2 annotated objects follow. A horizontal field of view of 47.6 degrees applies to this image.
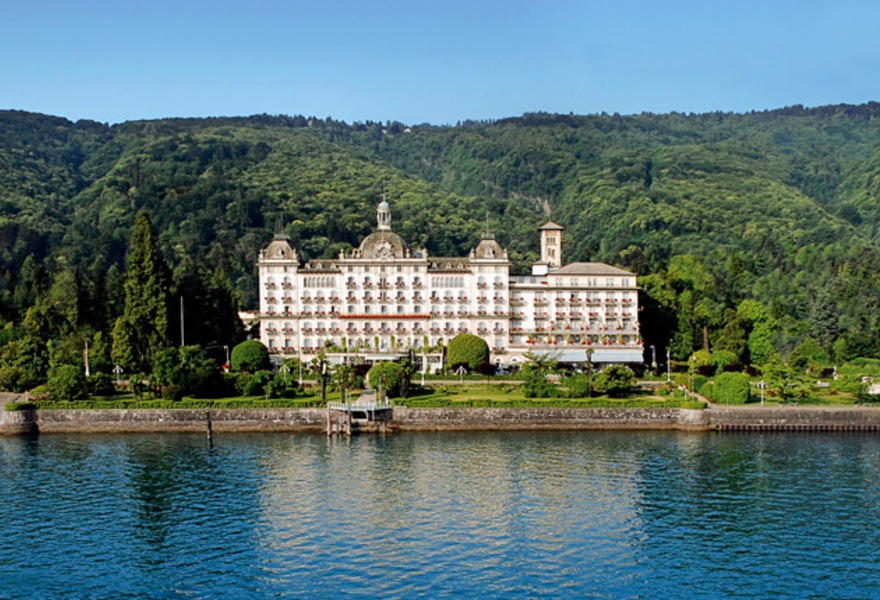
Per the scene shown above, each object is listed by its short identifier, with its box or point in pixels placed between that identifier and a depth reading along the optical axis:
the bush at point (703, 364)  108.94
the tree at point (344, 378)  93.94
